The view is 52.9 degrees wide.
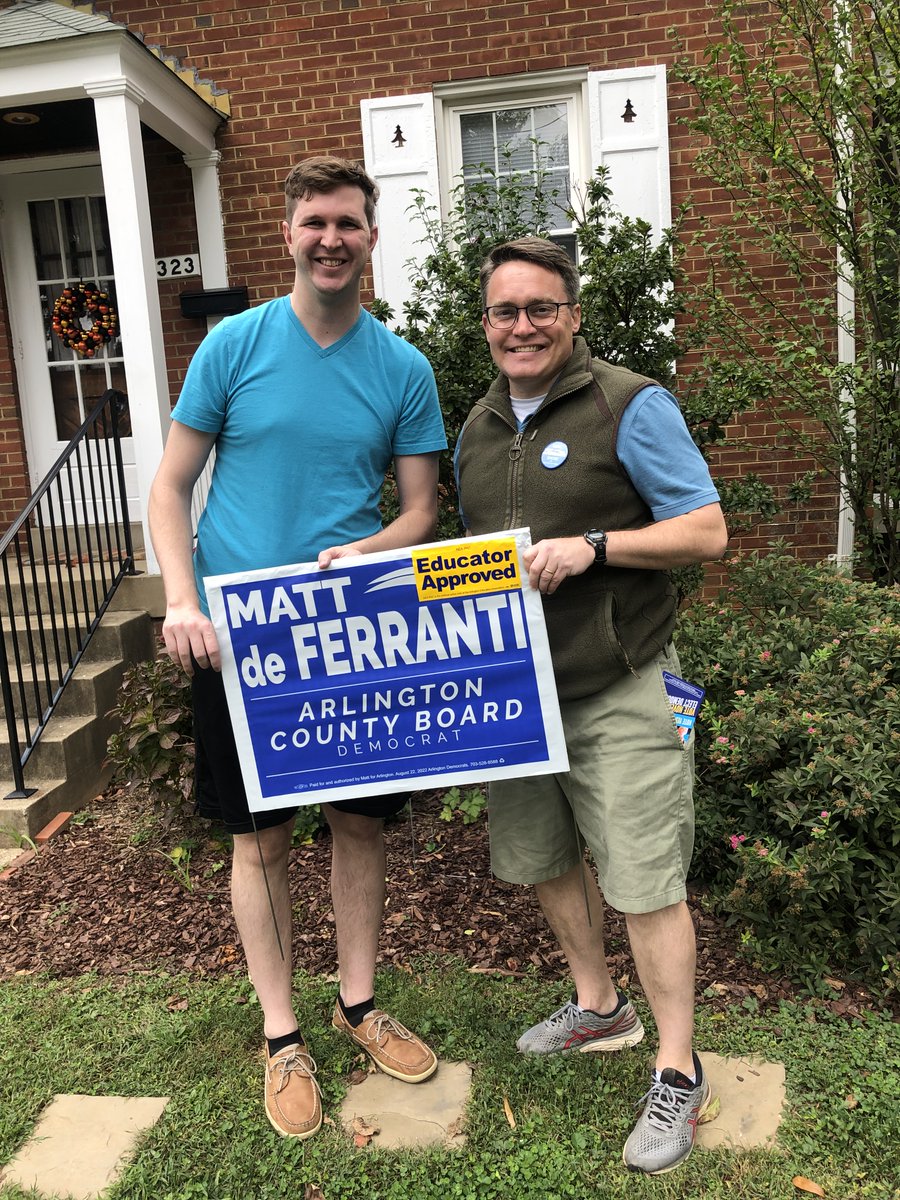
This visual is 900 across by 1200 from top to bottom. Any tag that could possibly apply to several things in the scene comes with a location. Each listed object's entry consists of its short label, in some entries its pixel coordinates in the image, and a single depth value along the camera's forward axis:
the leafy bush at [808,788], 2.57
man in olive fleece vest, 1.94
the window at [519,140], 5.70
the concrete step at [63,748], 4.36
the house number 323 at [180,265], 6.29
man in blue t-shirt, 2.07
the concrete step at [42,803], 4.02
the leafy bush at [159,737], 3.80
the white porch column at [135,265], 5.00
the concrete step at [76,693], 4.72
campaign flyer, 2.06
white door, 6.50
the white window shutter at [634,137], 5.67
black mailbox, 6.23
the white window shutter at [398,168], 5.88
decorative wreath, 6.44
